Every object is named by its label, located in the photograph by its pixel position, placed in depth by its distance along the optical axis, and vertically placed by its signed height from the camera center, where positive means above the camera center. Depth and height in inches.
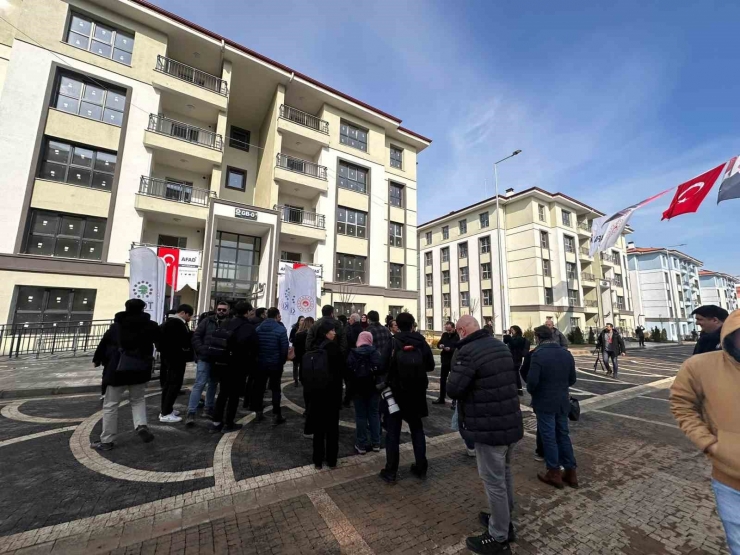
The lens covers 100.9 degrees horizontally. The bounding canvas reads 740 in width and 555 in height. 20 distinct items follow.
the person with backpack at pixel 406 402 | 149.7 -41.9
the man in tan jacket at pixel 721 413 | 68.1 -21.6
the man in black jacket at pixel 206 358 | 211.9 -31.3
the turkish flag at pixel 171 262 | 579.8 +97.3
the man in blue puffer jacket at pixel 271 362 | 210.8 -32.7
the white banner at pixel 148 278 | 371.6 +41.1
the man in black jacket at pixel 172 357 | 212.2 -31.4
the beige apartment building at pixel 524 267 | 1301.7 +246.0
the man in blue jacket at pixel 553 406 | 148.7 -42.5
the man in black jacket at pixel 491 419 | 103.9 -35.4
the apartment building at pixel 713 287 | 2970.0 +349.9
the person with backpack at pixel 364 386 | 175.3 -40.7
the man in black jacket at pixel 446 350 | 286.2 -30.1
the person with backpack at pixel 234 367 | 197.6 -34.7
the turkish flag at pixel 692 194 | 347.1 +155.6
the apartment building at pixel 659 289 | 2155.5 +235.8
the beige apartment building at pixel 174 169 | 523.8 +318.4
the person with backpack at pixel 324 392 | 154.9 -38.9
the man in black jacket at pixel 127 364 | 172.6 -30.1
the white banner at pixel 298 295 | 542.0 +36.8
